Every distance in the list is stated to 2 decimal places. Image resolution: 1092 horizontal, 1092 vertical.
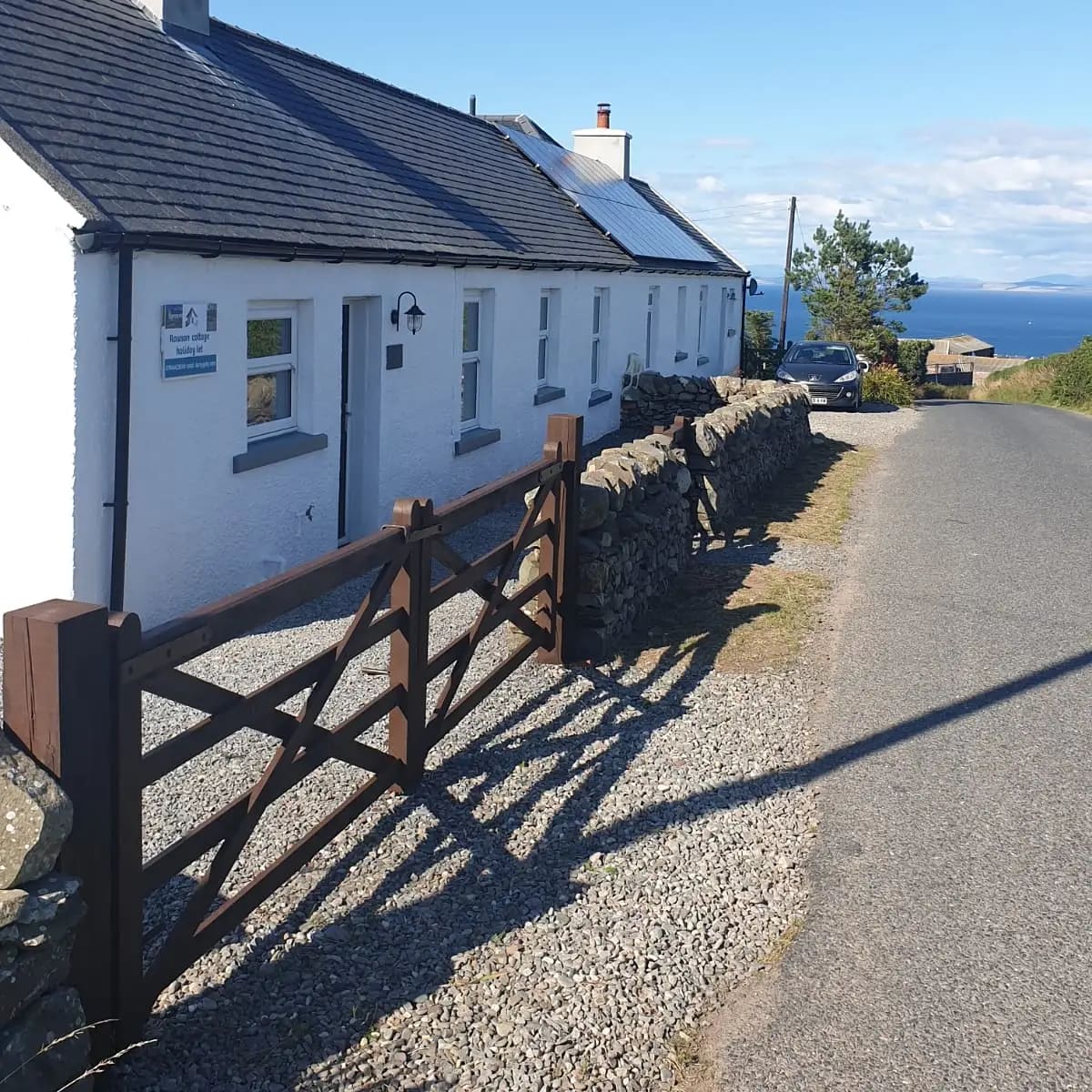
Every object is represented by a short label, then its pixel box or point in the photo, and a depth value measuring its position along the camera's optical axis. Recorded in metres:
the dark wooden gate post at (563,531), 7.85
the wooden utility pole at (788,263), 47.69
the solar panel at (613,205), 21.53
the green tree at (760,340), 36.00
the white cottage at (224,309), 7.77
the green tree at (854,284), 47.00
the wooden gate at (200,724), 3.37
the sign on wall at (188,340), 8.34
